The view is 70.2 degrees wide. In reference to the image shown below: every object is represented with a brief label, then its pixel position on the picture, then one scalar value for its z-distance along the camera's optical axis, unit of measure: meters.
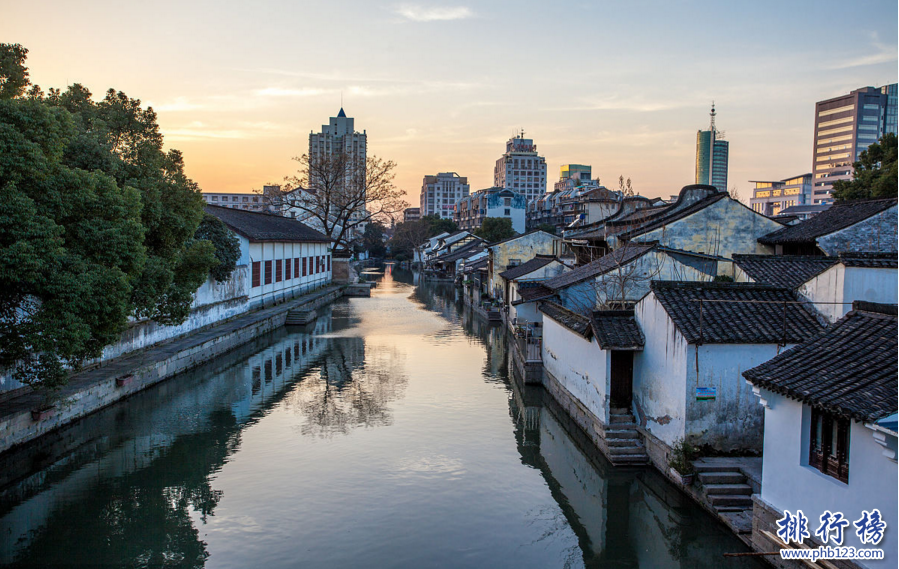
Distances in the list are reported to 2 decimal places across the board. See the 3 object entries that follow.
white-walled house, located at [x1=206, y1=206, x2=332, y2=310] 31.78
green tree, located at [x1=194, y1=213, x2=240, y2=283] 26.38
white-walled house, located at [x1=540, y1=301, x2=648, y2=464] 13.07
